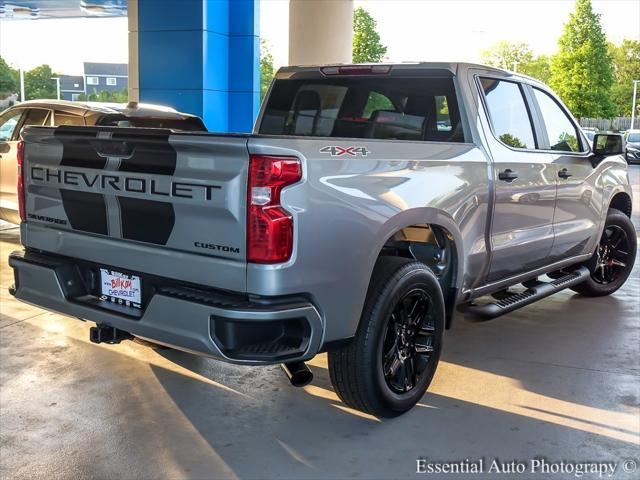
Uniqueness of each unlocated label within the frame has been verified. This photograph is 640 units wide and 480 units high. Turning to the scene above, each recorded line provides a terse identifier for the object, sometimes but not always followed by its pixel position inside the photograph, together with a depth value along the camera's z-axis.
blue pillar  11.73
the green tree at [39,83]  50.56
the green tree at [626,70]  71.25
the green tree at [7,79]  46.88
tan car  7.63
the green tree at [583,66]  51.09
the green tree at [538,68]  82.38
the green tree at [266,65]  51.88
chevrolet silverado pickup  3.18
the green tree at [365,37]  50.53
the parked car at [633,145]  29.75
